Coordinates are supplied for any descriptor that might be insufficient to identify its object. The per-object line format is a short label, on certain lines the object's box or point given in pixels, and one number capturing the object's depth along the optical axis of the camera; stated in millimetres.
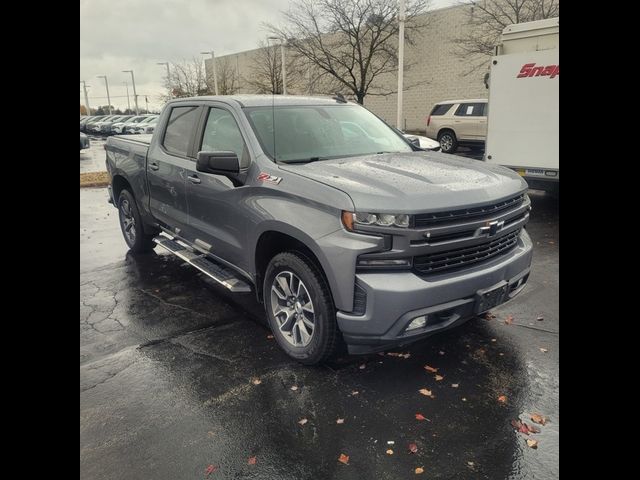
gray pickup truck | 2869
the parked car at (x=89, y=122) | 45488
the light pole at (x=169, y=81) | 42344
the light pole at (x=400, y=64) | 16578
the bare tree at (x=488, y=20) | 20125
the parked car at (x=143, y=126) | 33281
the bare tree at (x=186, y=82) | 41188
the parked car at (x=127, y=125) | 36594
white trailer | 8180
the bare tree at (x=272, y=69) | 31350
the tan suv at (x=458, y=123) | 17688
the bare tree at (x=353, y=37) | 25141
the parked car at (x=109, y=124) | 41188
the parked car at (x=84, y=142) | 21300
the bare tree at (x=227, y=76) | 40406
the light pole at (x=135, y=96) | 68056
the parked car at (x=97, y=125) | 43369
